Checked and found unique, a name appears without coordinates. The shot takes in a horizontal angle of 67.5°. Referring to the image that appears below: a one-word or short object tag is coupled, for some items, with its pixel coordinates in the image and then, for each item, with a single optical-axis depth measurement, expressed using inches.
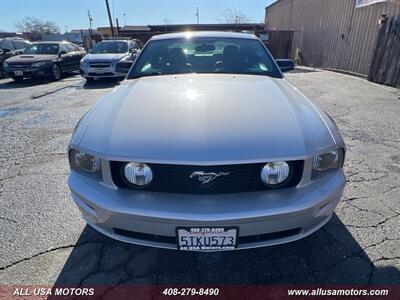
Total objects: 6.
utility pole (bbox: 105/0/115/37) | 988.9
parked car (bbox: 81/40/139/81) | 420.2
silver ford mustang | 68.5
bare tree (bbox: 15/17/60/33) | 2495.1
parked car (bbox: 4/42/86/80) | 444.1
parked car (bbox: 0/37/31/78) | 574.0
